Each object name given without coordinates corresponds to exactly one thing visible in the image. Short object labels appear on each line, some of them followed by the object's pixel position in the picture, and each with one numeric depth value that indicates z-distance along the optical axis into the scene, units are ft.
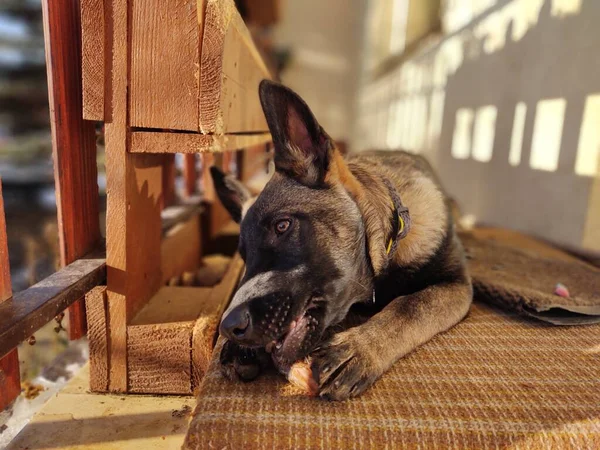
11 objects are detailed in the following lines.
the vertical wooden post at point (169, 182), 2.79
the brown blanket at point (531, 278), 2.01
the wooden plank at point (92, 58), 1.53
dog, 1.44
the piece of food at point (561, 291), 2.24
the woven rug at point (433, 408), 1.20
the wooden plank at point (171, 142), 1.63
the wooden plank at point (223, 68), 1.59
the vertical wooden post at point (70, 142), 1.59
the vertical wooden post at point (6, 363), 1.33
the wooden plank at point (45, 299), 1.21
